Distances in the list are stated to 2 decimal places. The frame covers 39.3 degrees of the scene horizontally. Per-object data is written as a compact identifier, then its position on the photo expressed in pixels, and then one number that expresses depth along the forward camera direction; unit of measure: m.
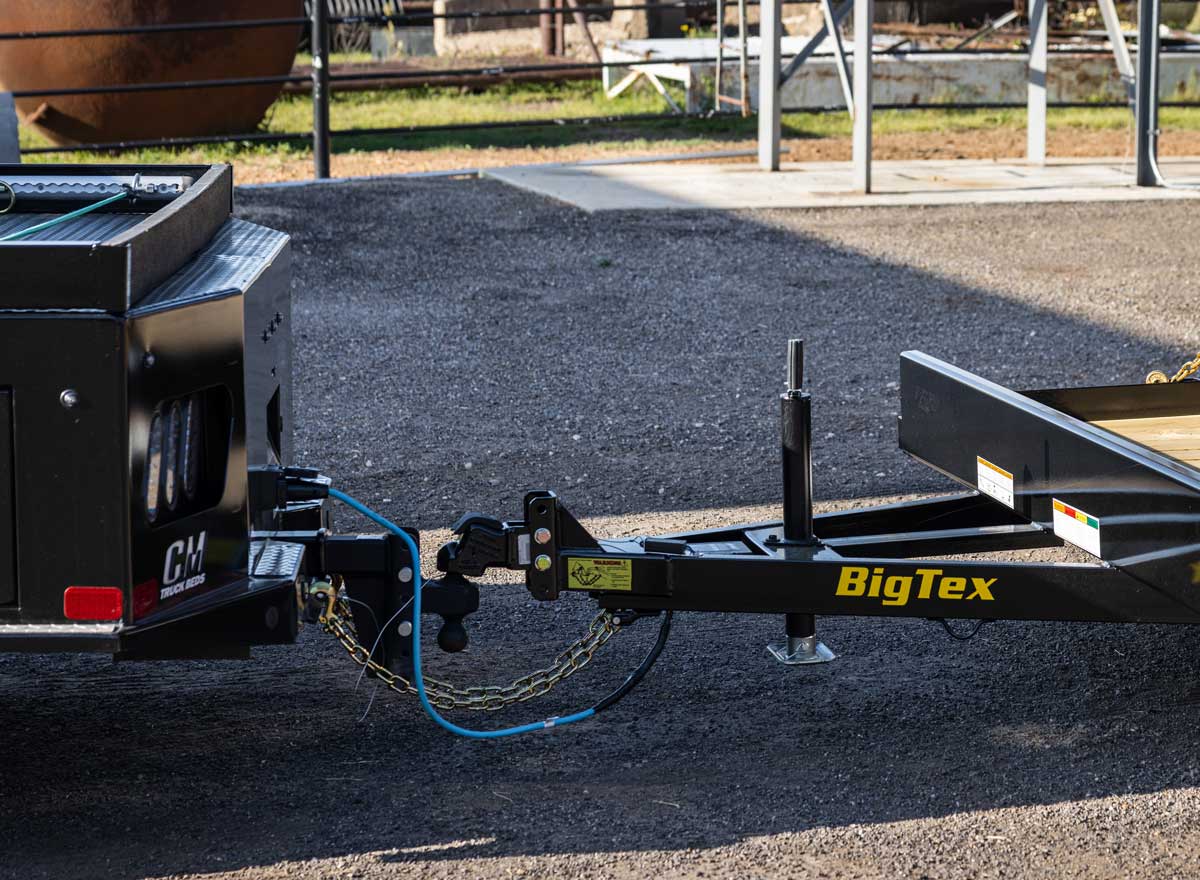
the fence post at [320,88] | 13.65
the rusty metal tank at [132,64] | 15.40
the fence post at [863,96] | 12.15
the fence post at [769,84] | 13.38
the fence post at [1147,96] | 12.41
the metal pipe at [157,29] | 13.57
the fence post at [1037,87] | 13.95
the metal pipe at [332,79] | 14.30
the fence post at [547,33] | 23.20
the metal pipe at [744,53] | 15.43
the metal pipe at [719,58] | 15.84
